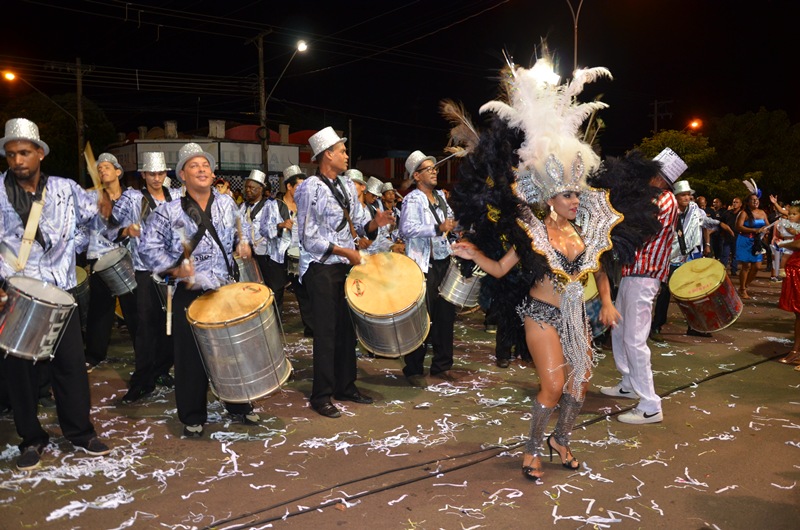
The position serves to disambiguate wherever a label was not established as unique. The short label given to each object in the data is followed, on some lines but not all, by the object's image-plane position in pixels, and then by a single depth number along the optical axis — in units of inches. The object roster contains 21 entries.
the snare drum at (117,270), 260.2
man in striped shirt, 218.1
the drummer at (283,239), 373.7
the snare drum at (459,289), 272.7
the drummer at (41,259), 178.4
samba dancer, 168.6
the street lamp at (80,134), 924.1
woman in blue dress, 559.2
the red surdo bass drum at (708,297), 311.7
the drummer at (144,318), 242.8
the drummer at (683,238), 362.6
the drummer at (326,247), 225.8
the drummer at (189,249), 202.2
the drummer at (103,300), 270.8
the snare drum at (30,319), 162.4
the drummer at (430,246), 269.9
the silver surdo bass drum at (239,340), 186.2
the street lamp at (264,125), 995.3
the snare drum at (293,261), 379.6
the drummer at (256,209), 391.2
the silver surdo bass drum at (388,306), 224.1
